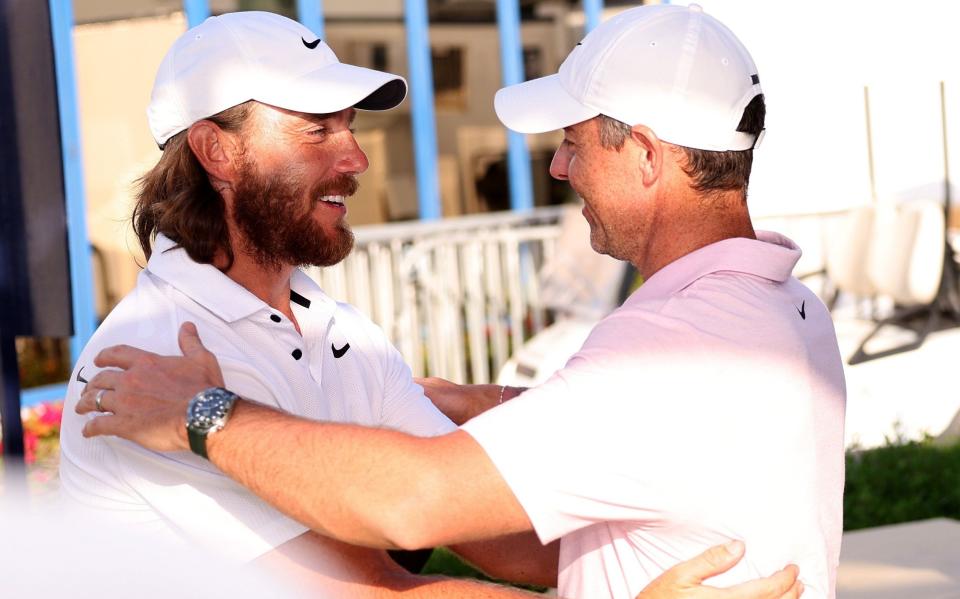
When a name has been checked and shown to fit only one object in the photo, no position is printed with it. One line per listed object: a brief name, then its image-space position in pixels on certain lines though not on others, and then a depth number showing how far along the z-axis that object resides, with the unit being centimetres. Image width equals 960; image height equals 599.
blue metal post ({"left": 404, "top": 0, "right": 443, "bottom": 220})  975
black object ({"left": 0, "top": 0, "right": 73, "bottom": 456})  328
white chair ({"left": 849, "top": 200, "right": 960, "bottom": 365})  800
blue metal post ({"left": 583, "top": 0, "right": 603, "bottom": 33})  1036
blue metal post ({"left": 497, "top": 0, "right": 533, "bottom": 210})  1020
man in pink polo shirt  208
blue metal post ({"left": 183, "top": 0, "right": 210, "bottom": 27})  854
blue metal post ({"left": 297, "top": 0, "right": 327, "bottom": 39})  914
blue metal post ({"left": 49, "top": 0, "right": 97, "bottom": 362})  815
